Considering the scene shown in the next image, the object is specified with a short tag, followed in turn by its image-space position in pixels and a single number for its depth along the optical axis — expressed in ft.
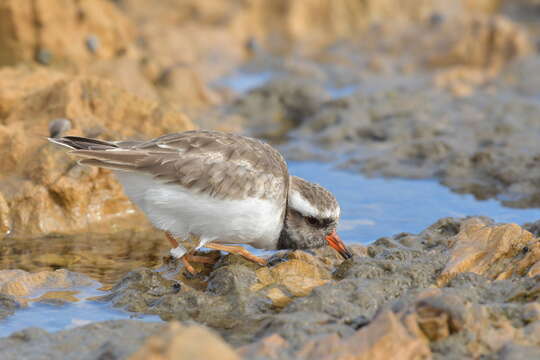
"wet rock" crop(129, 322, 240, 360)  22.41
